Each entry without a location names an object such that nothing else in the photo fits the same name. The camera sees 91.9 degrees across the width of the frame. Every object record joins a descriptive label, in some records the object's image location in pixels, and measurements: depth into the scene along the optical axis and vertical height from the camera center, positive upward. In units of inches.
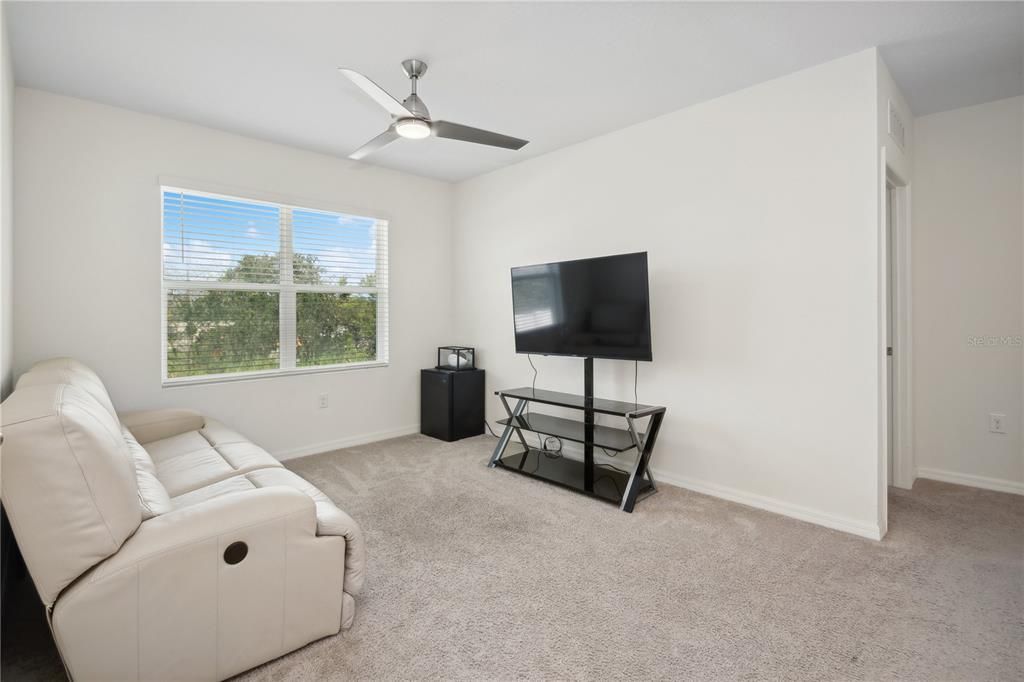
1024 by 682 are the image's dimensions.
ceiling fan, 94.3 +45.0
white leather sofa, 50.9 -25.0
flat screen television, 119.7 +9.0
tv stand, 117.6 -25.0
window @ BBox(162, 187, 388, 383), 135.3 +17.1
